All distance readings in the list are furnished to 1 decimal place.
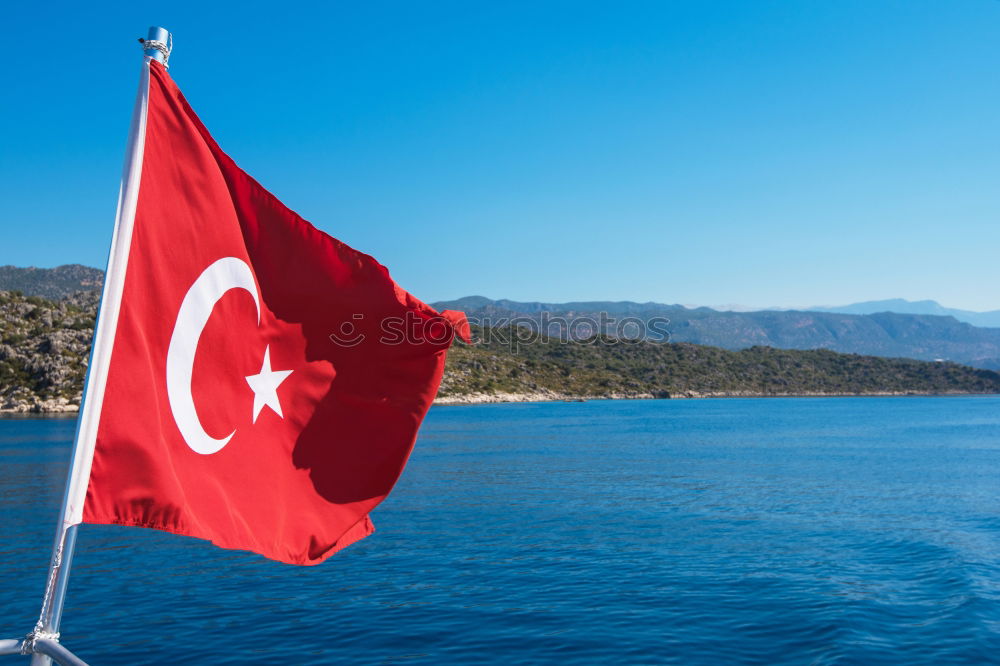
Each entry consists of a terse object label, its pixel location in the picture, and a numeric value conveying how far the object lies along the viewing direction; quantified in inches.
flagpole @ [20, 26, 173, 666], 179.0
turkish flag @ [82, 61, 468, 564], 212.8
